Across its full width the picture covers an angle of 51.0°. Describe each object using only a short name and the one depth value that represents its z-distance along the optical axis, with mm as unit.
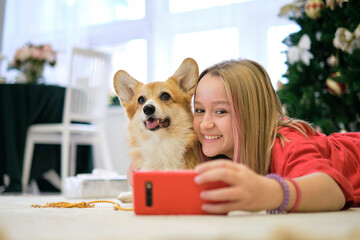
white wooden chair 3479
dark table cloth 3441
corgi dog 1485
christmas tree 2086
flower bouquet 4109
